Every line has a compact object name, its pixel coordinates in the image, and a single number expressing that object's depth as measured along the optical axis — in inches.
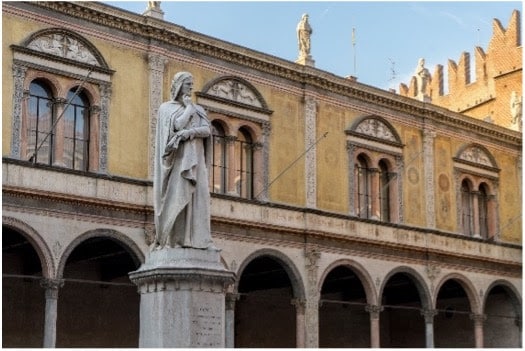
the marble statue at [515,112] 1397.6
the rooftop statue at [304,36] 1133.1
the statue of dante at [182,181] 401.4
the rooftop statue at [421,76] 1286.9
